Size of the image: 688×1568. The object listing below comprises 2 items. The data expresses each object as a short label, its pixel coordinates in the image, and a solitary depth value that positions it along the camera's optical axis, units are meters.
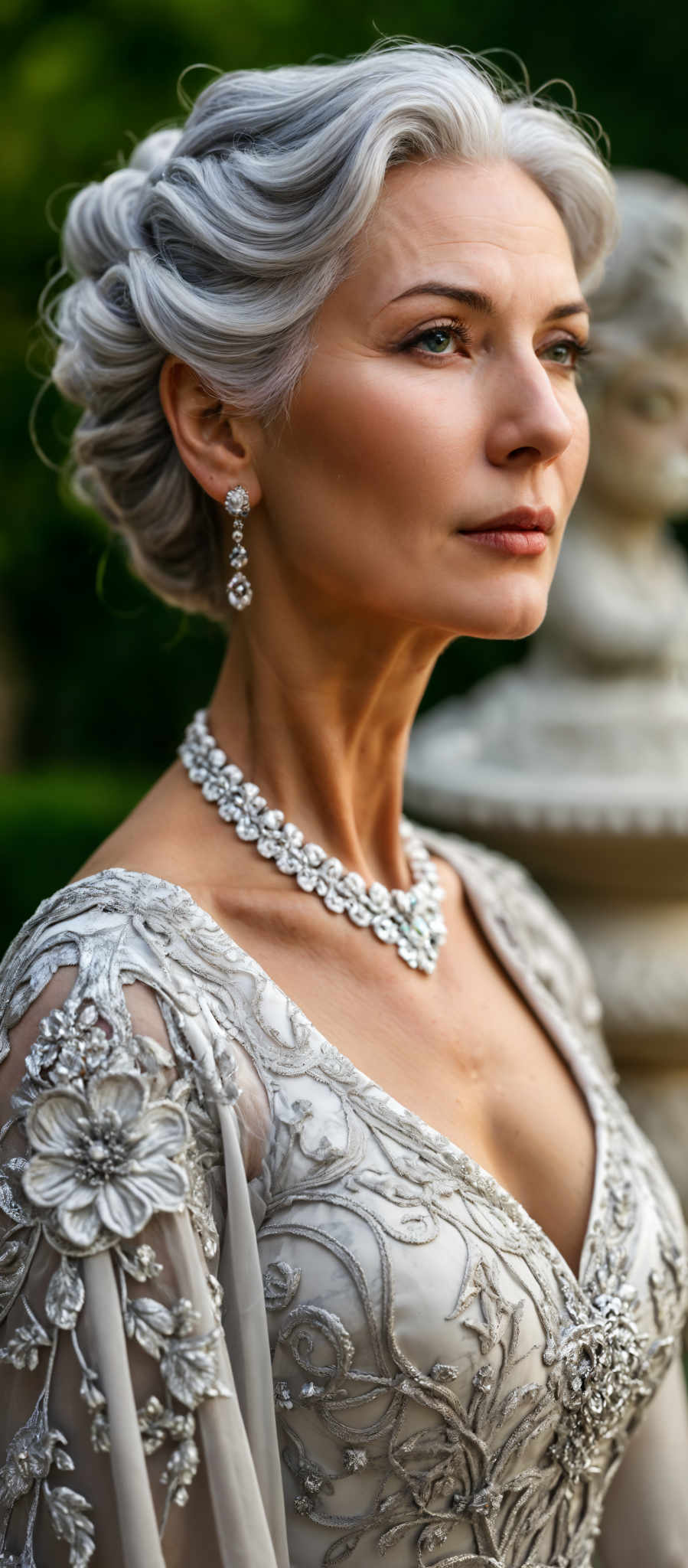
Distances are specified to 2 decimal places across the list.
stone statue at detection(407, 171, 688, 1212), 3.23
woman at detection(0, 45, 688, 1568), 1.34
